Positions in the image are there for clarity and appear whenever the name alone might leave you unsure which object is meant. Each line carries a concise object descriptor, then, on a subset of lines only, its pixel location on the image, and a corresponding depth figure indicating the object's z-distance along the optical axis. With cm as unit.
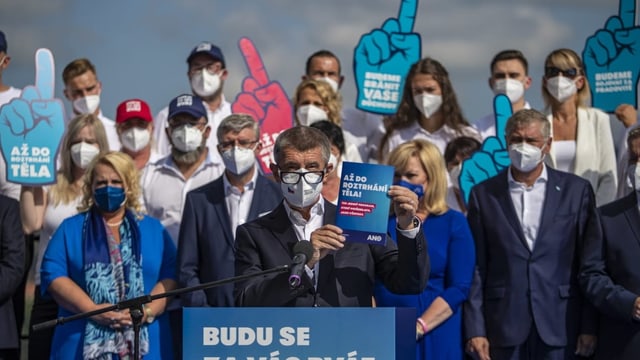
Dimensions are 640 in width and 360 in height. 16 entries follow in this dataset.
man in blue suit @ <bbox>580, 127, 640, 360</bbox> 1404
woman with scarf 1379
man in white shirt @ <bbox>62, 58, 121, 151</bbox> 1789
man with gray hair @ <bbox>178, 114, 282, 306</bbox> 1442
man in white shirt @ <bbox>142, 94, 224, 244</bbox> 1595
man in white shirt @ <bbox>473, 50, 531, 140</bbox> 1795
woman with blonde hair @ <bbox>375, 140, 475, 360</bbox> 1417
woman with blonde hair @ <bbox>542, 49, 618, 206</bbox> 1695
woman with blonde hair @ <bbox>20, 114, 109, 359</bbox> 1557
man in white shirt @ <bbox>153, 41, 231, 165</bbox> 1809
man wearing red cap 1691
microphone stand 849
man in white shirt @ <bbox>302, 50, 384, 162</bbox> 1867
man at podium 949
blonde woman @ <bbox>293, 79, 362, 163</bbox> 1727
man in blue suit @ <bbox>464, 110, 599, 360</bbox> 1441
